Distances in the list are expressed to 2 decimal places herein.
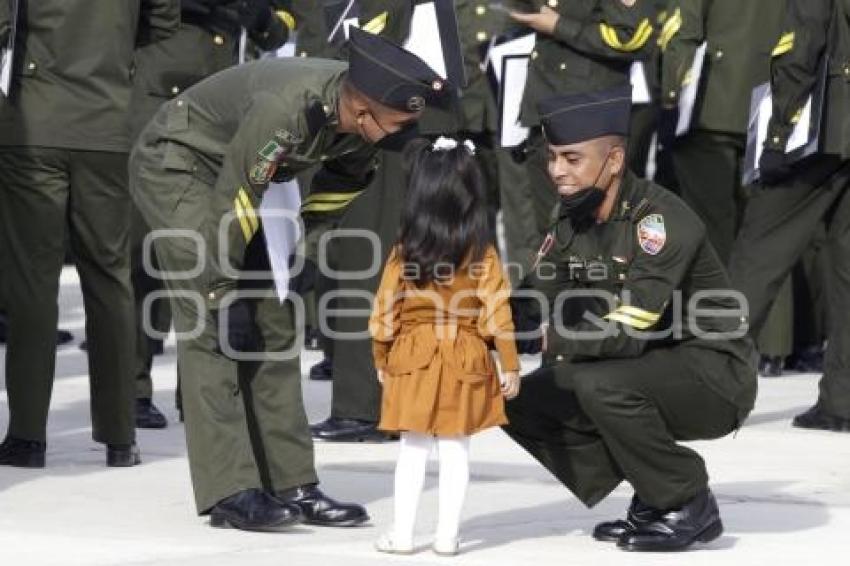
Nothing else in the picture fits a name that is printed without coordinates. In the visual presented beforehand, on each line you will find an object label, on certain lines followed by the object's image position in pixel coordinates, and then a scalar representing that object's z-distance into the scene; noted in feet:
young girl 46.32
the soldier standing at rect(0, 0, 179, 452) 56.54
